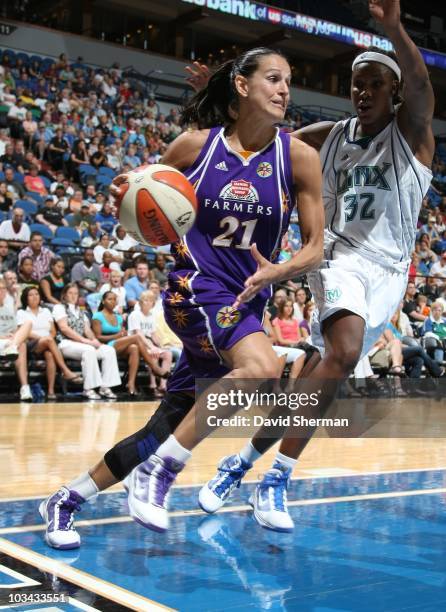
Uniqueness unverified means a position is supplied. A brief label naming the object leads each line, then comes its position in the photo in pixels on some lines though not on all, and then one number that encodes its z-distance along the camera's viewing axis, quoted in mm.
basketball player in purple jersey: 3000
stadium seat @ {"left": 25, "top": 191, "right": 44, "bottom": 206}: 13072
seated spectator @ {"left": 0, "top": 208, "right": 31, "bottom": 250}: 11094
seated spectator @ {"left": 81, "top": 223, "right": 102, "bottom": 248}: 12055
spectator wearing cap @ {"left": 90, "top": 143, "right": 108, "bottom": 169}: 15305
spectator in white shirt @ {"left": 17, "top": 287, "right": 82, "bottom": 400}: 9219
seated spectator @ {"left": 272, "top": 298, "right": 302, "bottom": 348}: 10603
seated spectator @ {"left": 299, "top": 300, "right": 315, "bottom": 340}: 10953
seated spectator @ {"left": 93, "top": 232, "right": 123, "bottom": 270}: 11403
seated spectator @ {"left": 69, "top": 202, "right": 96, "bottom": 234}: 12656
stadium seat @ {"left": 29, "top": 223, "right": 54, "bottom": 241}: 11953
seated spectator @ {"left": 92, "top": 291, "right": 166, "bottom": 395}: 9836
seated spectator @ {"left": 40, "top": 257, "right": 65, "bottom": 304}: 10241
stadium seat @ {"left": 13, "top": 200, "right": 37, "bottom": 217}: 12421
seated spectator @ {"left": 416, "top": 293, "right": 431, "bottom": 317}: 13055
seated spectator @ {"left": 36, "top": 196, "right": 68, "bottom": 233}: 12422
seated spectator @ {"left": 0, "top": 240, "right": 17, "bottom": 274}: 10141
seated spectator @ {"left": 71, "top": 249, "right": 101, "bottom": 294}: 10750
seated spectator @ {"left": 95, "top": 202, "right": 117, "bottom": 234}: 13023
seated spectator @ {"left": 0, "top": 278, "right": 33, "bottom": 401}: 8953
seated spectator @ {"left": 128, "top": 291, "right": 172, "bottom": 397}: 9977
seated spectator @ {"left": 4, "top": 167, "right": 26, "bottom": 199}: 12711
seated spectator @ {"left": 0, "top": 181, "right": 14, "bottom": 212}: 12078
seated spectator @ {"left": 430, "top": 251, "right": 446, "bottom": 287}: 14867
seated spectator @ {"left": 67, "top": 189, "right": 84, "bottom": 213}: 13125
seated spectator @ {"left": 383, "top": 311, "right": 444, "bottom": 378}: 11305
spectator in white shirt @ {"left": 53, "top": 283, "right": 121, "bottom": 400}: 9453
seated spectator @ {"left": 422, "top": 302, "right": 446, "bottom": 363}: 12039
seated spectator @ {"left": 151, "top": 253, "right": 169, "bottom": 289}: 11453
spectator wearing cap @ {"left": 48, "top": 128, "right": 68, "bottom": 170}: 15094
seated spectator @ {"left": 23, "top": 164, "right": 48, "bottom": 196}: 13391
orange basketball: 2906
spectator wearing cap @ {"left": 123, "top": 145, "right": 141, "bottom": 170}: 15859
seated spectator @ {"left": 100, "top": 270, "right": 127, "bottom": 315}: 10453
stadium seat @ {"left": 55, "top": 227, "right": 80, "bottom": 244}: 12148
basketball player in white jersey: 3627
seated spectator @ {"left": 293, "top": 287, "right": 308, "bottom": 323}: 11164
